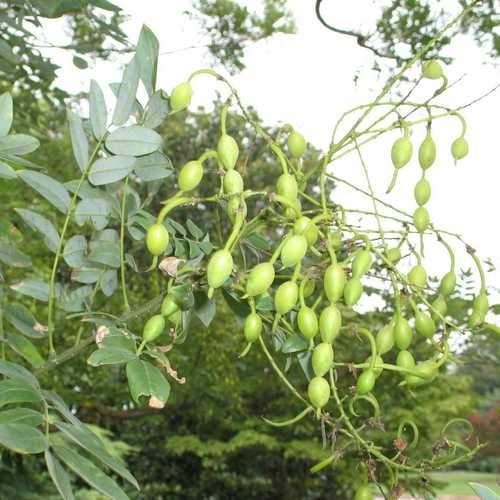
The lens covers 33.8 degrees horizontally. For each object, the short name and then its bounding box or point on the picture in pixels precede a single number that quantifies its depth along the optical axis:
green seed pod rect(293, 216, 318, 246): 0.73
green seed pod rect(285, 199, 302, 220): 0.74
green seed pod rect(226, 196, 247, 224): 0.72
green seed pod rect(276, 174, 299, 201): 0.77
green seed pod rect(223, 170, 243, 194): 0.75
